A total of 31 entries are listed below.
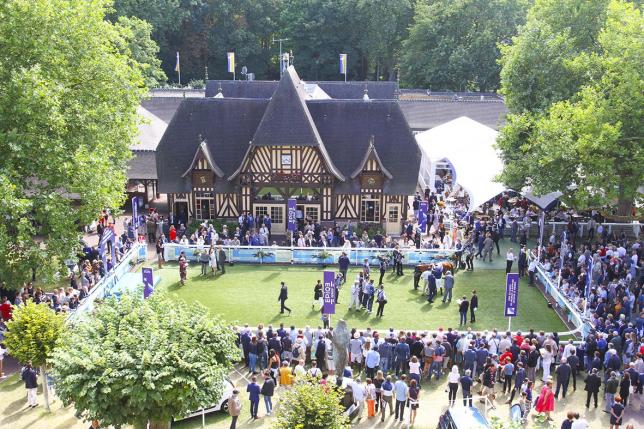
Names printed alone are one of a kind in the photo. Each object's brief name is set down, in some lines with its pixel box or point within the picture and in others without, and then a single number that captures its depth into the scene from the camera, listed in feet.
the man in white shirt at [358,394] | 49.75
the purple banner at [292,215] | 86.69
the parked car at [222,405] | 50.24
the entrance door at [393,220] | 99.50
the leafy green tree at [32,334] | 49.42
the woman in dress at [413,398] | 49.83
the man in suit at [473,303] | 67.05
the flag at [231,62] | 161.51
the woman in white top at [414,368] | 53.47
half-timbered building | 96.53
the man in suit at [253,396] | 50.08
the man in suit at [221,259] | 81.15
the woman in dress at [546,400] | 50.85
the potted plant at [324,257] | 84.58
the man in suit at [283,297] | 69.15
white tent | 96.07
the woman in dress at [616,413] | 47.96
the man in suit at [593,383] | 52.16
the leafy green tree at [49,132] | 63.52
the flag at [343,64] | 162.57
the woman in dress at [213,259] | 80.59
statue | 53.67
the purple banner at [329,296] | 62.54
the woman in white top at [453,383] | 52.08
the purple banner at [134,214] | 87.20
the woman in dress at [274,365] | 54.60
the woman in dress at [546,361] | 55.11
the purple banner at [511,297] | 62.03
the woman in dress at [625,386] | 51.57
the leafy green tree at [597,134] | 83.56
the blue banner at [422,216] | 92.02
